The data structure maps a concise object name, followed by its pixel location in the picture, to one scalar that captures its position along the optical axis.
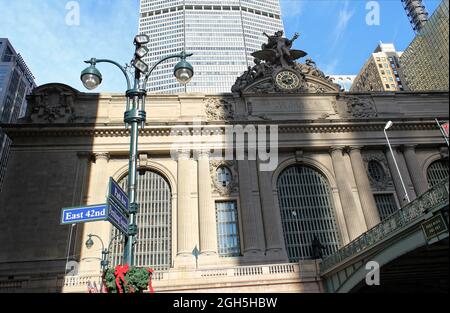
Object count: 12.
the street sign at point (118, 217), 8.74
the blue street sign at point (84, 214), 8.95
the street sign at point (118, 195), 8.98
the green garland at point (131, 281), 8.60
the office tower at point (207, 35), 112.69
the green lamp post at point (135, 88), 9.52
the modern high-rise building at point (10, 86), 74.97
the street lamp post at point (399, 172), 30.31
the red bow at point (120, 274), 8.57
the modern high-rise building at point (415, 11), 77.99
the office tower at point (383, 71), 94.31
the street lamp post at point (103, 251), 24.92
